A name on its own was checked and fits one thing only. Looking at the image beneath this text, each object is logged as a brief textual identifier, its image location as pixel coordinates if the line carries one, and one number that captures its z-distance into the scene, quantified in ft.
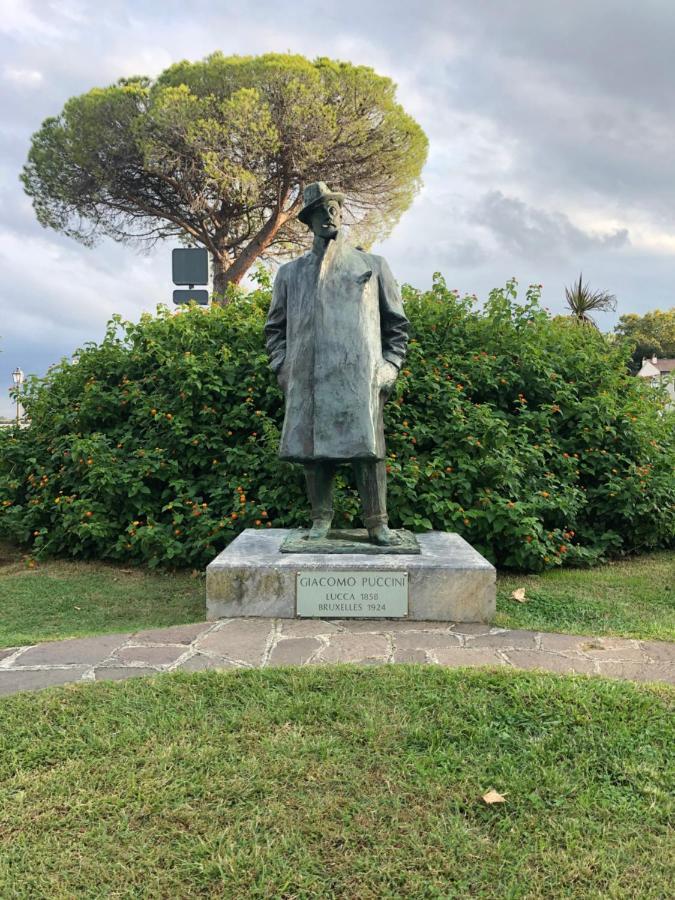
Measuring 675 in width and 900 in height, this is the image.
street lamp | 72.81
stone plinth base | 12.48
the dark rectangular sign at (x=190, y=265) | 27.45
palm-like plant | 53.01
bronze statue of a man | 12.87
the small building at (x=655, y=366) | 126.52
